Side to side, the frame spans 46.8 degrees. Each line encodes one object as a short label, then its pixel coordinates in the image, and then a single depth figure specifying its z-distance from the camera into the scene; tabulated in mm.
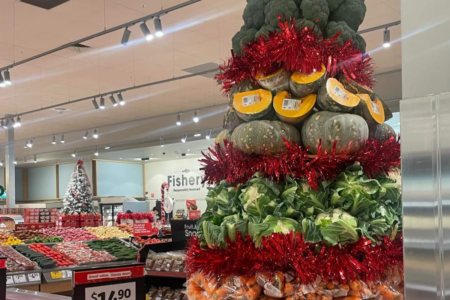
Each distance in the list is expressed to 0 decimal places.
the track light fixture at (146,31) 7030
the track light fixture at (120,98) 11644
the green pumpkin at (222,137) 2139
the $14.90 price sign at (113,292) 2768
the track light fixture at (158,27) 6891
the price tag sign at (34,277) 6238
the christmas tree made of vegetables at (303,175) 1647
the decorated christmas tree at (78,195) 17281
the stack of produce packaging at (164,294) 4709
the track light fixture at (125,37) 7363
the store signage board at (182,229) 4864
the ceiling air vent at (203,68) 10532
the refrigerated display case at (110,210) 22250
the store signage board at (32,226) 11776
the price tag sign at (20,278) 6078
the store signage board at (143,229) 8761
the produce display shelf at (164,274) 4480
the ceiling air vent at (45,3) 7281
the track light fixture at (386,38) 7605
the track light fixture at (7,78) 9188
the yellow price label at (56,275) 6430
